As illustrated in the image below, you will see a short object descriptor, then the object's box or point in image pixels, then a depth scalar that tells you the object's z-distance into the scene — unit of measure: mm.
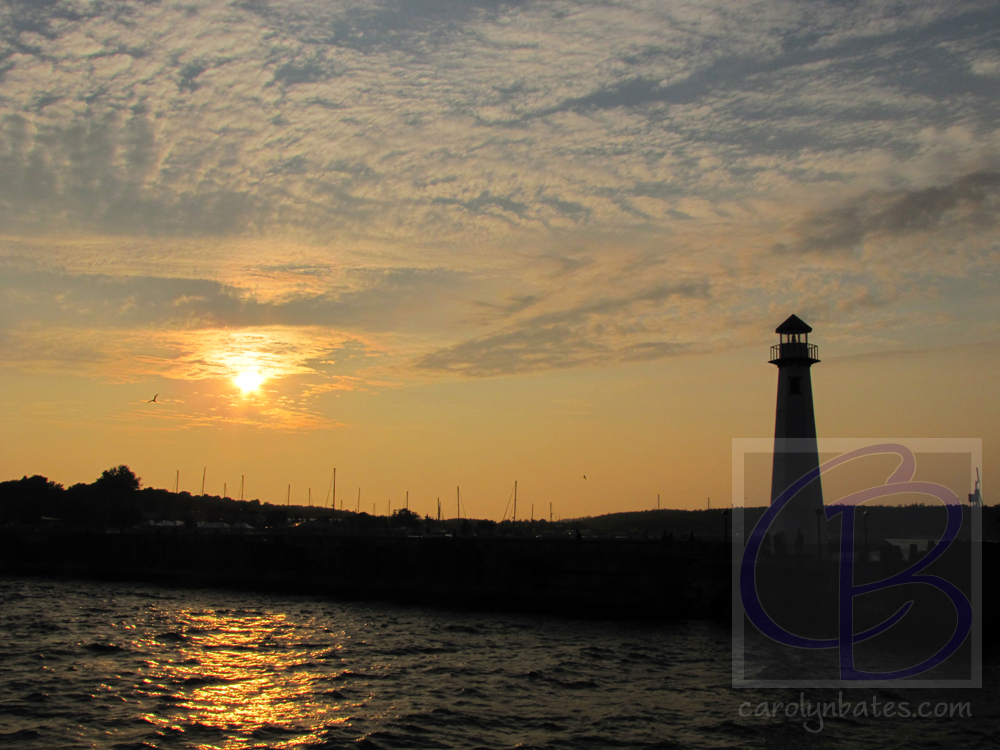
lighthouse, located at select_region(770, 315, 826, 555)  48281
